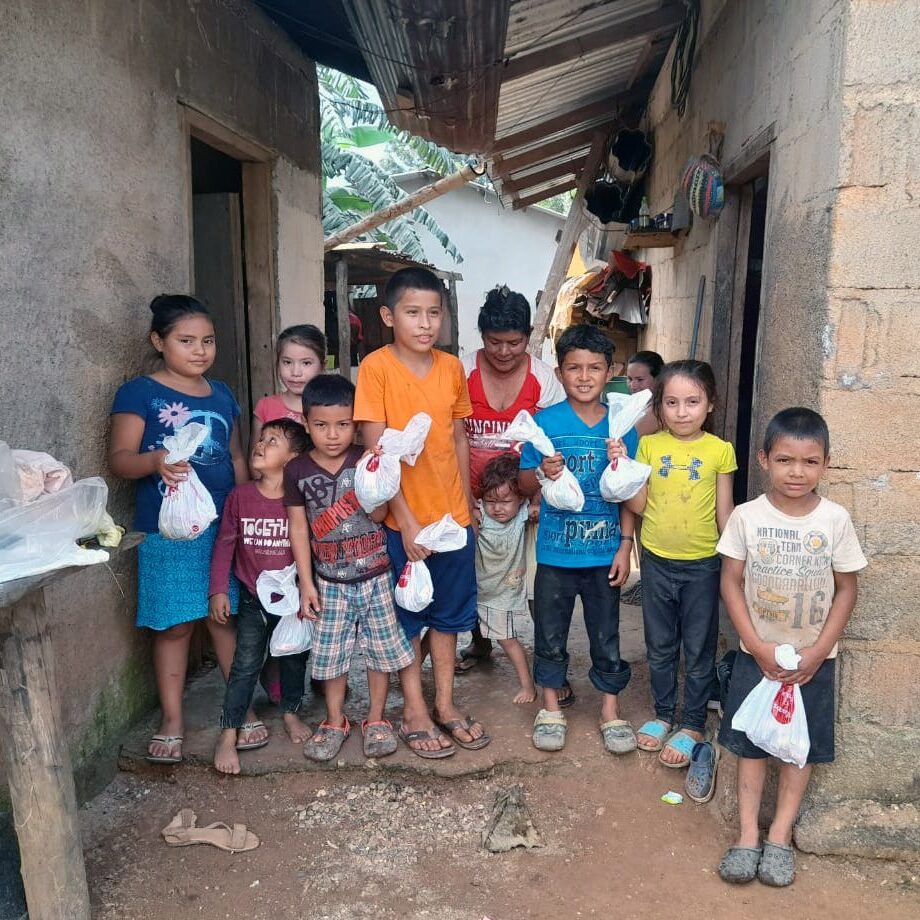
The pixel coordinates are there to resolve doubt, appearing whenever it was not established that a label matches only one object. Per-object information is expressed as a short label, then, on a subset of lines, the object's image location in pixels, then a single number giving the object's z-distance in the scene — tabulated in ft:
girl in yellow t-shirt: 9.73
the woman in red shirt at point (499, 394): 11.16
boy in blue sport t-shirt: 10.10
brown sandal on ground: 9.07
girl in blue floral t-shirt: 9.86
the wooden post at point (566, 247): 28.45
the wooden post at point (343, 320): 29.30
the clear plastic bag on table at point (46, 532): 5.99
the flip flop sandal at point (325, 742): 10.24
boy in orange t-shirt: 9.57
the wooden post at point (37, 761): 6.63
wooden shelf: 18.63
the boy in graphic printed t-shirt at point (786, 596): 8.01
